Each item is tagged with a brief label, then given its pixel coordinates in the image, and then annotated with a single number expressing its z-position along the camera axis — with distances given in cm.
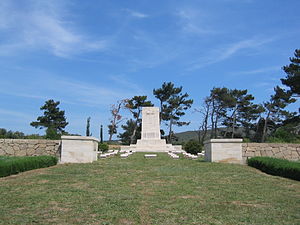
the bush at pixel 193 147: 2041
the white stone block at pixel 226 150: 1145
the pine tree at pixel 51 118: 4047
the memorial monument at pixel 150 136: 2858
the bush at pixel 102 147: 2380
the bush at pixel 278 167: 773
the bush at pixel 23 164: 766
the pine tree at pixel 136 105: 4182
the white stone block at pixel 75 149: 1094
